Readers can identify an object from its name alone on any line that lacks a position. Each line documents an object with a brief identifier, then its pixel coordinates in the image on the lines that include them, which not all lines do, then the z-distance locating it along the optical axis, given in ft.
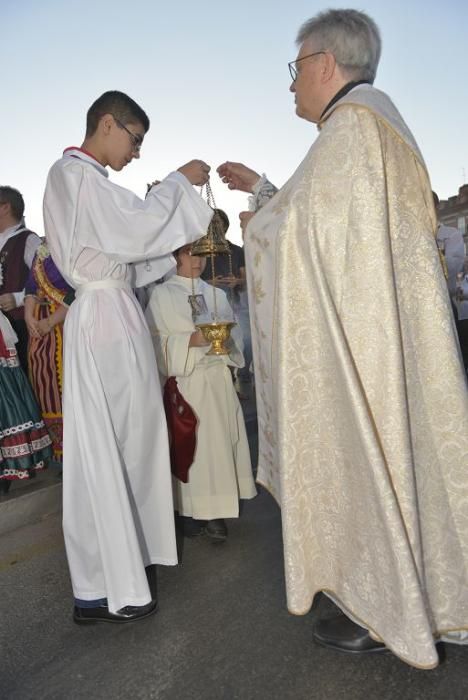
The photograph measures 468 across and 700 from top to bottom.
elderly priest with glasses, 6.28
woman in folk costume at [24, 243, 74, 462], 13.57
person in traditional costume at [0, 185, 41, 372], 15.80
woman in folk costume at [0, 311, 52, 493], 13.79
